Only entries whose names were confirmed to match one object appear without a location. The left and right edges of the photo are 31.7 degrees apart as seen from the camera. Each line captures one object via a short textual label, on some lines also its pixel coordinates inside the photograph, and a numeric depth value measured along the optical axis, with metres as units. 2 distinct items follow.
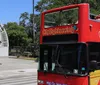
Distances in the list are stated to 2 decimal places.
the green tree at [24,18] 50.58
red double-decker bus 4.69
